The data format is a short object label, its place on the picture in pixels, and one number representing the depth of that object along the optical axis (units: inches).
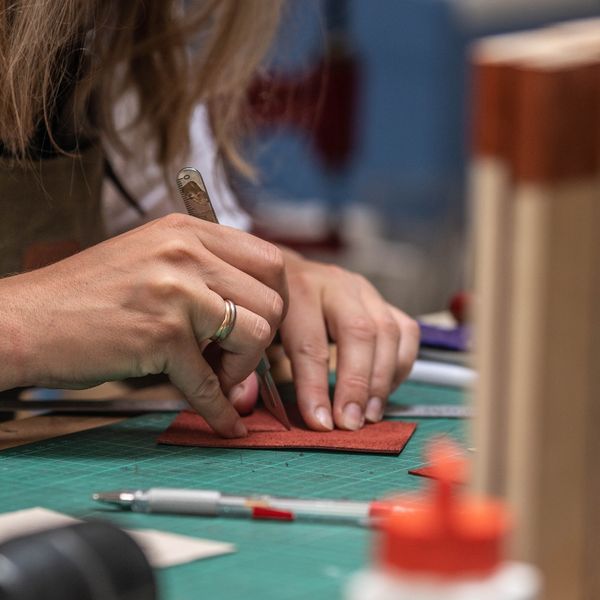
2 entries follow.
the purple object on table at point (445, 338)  49.9
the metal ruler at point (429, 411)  44.9
